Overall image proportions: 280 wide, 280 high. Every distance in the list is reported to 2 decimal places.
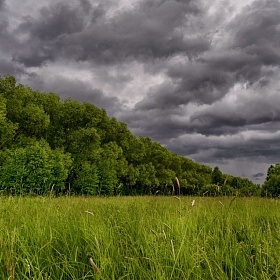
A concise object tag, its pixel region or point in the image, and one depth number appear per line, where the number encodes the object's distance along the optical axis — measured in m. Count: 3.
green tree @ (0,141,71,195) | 32.02
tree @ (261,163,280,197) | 41.07
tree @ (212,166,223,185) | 80.88
